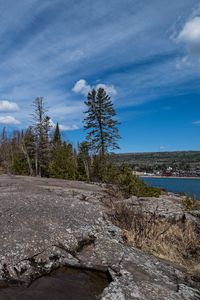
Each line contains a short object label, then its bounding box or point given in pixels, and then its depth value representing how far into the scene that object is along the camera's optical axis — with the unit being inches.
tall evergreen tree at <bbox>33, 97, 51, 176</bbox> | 841.8
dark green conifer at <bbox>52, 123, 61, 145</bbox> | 1522.4
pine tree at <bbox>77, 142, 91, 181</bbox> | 542.9
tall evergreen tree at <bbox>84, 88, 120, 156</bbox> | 930.2
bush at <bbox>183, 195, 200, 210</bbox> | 259.8
